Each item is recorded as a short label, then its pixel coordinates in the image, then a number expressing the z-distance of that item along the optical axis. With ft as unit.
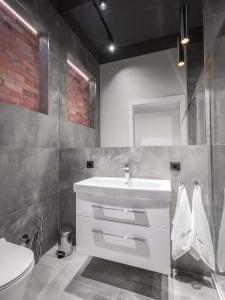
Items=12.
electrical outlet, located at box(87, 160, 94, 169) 6.29
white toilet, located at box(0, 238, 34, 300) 2.87
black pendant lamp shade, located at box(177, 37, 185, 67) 5.67
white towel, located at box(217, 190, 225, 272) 4.22
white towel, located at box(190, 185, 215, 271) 4.42
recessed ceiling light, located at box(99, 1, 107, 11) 6.02
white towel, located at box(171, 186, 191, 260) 4.55
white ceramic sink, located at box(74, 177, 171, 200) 4.03
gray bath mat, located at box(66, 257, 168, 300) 4.42
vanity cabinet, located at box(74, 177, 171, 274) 4.01
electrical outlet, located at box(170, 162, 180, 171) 5.22
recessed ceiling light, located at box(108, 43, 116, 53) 6.83
